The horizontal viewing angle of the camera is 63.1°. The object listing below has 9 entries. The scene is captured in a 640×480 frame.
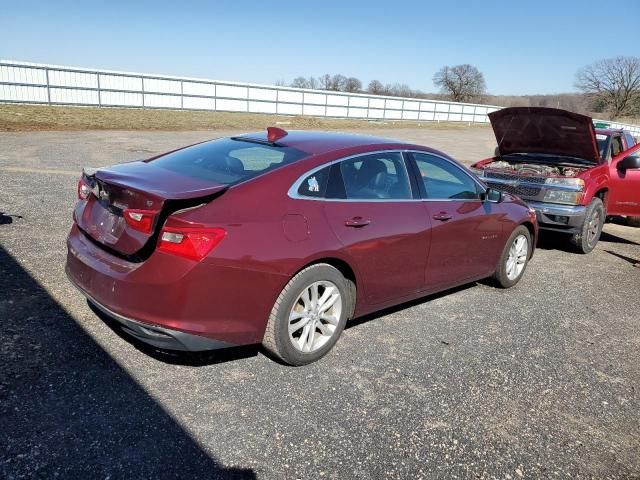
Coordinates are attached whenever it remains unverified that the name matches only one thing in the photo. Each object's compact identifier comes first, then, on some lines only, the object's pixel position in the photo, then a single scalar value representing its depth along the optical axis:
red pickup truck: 7.17
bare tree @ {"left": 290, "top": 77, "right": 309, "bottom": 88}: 101.77
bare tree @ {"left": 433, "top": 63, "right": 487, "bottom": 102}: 93.50
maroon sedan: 3.04
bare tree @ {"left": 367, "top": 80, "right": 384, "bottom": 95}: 94.72
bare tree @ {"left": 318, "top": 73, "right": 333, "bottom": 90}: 101.88
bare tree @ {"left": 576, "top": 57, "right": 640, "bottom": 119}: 73.74
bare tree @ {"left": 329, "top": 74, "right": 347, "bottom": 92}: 100.92
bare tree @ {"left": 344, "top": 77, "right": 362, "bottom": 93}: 96.16
